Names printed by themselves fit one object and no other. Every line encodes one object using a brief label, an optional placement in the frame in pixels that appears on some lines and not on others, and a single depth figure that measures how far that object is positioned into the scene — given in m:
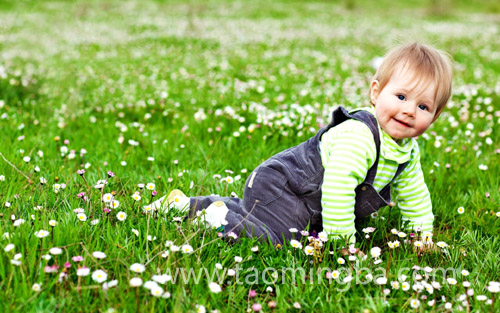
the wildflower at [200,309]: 2.41
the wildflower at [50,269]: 2.41
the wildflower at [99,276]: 2.42
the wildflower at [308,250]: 2.96
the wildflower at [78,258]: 2.50
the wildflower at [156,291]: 2.35
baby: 3.21
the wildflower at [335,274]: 2.78
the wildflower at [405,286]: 2.68
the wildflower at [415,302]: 2.56
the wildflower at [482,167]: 4.50
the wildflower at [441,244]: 3.21
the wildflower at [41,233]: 2.62
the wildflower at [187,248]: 2.79
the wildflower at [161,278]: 2.42
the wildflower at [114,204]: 3.16
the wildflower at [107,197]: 3.27
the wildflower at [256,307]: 2.40
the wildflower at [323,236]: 3.02
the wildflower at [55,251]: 2.50
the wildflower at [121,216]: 3.12
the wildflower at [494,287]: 2.59
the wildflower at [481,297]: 2.57
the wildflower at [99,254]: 2.55
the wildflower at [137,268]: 2.48
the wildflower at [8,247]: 2.50
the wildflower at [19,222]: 2.73
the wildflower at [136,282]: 2.35
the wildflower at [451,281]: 2.81
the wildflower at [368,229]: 3.30
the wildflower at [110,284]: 2.37
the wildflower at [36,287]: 2.37
